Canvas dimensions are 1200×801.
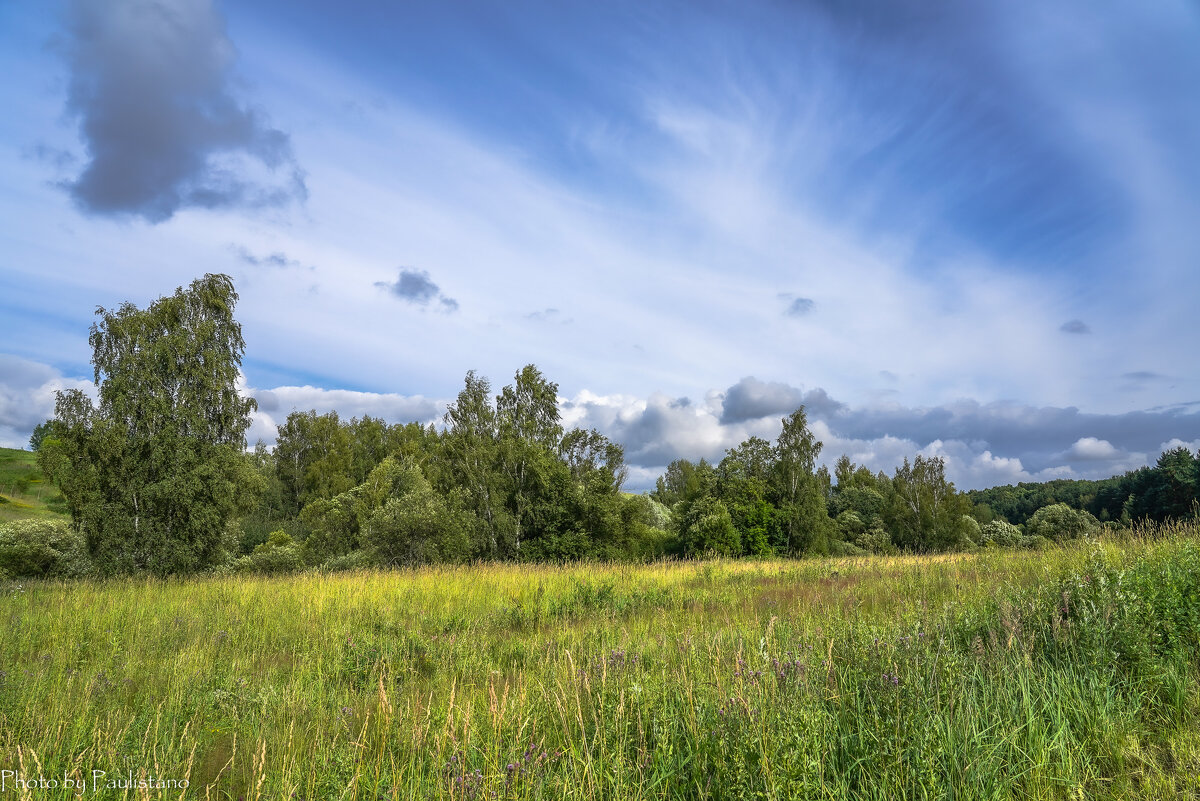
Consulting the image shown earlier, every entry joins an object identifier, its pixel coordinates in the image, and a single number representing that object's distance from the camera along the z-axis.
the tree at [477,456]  31.83
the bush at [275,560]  29.75
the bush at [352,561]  25.00
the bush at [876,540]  42.34
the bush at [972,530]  44.56
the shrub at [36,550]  20.21
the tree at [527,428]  33.03
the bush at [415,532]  24.72
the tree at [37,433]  80.54
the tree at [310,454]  54.03
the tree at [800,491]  37.78
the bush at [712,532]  34.81
